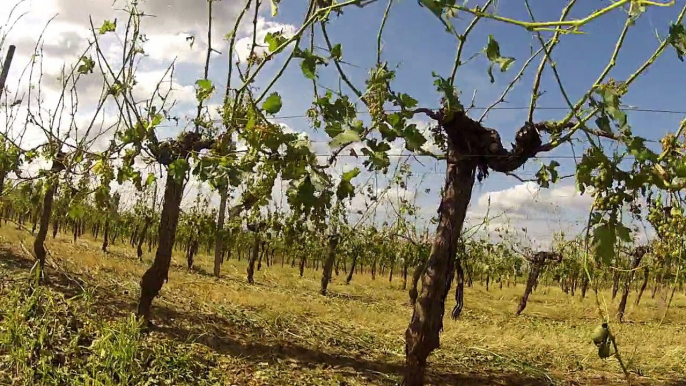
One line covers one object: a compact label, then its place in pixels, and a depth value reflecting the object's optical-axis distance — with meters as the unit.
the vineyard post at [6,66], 7.71
